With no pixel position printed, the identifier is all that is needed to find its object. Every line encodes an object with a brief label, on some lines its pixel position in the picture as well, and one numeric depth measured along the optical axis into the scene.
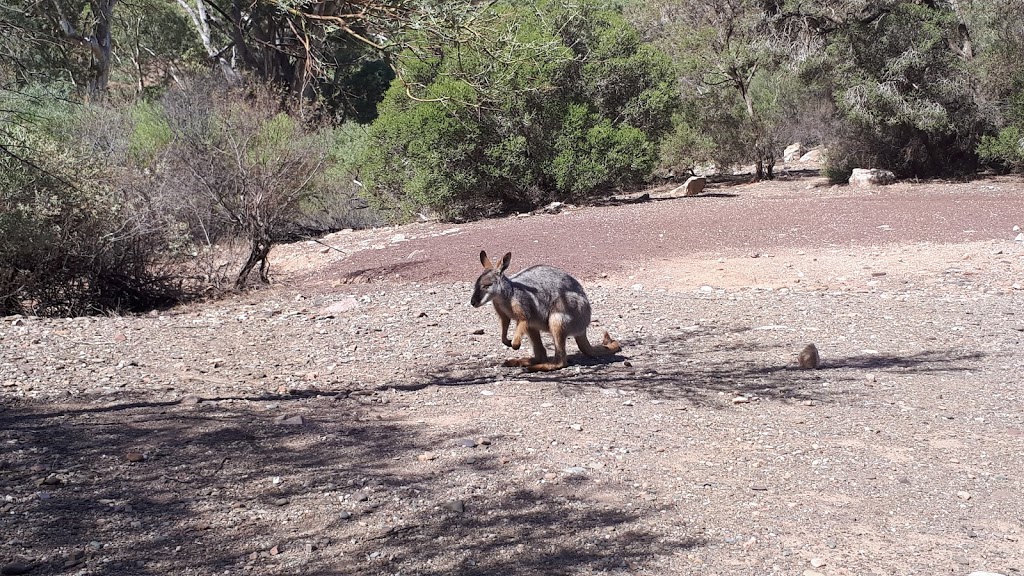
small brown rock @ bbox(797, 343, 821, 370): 7.77
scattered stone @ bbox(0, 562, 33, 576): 4.04
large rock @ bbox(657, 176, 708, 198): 25.31
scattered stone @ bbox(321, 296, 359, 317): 11.67
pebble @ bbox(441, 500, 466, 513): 4.86
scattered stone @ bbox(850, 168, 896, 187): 26.08
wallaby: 7.91
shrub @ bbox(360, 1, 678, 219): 22.48
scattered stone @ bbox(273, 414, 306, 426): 6.34
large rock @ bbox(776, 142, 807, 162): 38.51
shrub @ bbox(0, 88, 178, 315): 11.52
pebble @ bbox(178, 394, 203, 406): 6.95
